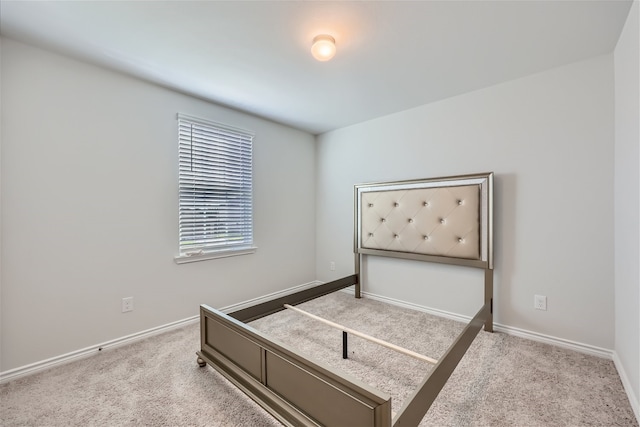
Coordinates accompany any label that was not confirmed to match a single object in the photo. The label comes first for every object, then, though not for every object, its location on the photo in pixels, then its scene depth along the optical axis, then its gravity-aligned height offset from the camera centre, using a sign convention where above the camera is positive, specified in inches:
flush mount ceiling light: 66.7 +40.9
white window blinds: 102.7 +9.0
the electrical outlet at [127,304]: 87.4 -30.0
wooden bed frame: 44.1 -27.8
